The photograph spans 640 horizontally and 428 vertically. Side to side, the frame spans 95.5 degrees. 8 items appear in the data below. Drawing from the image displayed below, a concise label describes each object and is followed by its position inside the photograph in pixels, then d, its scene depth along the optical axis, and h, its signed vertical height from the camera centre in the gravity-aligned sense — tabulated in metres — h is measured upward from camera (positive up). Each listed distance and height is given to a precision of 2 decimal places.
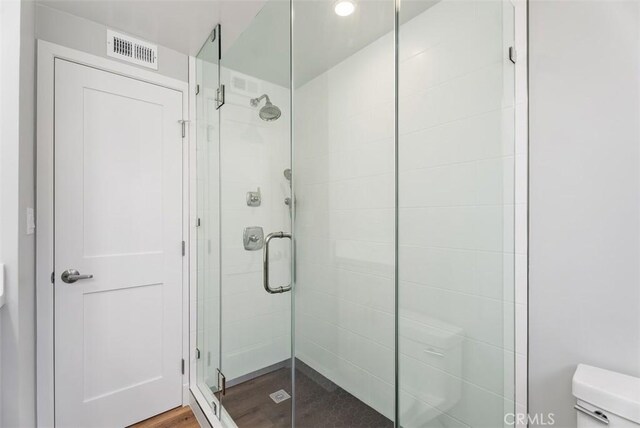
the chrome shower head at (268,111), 1.47 +0.54
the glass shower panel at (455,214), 1.20 +0.00
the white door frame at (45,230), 1.57 -0.10
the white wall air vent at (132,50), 1.80 +1.05
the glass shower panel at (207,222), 1.94 -0.06
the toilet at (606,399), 0.81 -0.54
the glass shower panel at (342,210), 1.32 +0.02
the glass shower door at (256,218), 1.42 -0.03
